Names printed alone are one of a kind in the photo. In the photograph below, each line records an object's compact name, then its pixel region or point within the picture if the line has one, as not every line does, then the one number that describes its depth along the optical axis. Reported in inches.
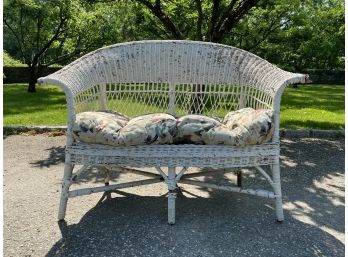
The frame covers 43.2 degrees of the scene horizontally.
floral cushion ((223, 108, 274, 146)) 99.8
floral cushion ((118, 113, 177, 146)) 99.1
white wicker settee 101.3
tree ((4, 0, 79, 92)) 482.0
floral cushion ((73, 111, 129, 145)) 99.3
